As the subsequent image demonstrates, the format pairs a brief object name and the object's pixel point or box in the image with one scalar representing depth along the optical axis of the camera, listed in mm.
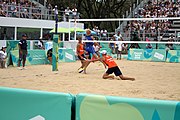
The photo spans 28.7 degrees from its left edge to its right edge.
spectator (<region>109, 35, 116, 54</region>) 25398
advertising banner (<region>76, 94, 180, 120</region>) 3104
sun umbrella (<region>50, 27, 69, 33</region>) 24294
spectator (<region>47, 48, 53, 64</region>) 17341
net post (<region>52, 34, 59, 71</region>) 12961
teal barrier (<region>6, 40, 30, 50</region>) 17359
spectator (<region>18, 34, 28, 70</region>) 14156
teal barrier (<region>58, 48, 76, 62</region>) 19031
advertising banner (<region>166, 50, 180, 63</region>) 21109
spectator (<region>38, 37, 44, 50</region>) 22462
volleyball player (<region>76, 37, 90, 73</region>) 12727
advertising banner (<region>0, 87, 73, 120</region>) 3534
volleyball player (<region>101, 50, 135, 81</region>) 10523
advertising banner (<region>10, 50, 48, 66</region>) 16266
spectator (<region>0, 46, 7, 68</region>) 15383
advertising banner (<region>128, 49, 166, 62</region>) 21453
